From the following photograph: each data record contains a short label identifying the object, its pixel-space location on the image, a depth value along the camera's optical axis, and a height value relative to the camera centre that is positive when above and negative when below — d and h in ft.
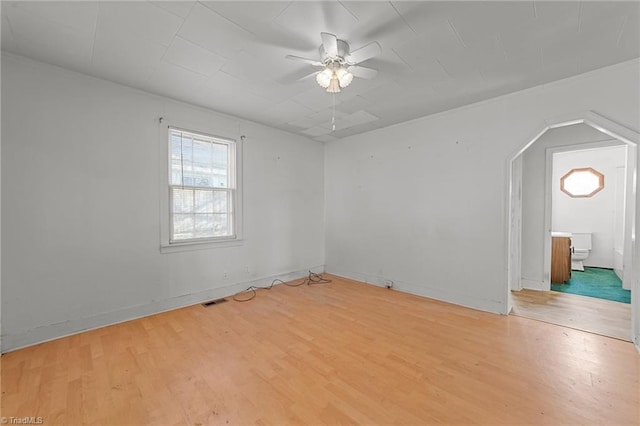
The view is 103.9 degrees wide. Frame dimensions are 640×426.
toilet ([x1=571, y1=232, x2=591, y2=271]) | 18.51 -2.88
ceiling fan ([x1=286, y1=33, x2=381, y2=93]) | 6.94 +4.30
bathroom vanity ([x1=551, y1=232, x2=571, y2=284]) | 14.93 -2.90
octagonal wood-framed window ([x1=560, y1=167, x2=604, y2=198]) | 19.20 +2.24
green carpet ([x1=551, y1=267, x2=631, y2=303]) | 12.62 -4.27
